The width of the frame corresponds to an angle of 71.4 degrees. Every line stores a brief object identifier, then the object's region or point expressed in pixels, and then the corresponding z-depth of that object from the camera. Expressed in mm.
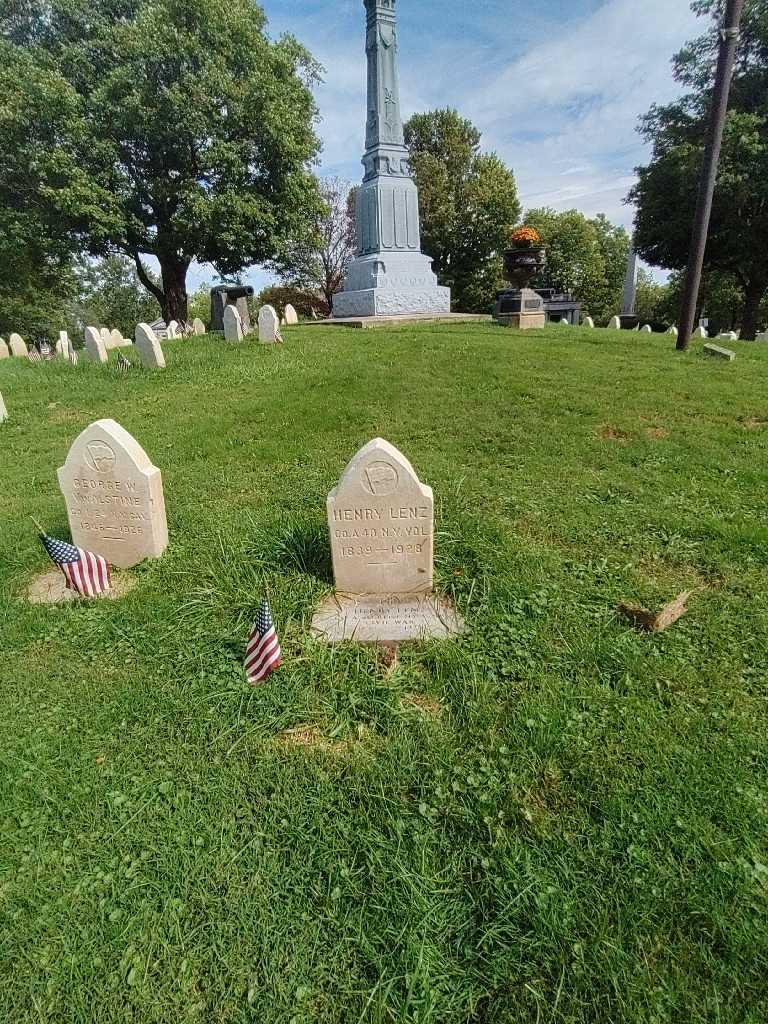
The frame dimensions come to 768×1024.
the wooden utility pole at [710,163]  8547
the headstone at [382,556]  3273
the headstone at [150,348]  10406
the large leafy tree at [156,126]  16516
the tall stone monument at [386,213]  15500
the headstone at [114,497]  3836
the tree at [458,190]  30875
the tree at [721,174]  19062
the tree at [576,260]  38781
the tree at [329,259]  33688
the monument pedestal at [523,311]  14133
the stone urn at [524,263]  14539
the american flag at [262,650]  2842
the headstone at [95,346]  11703
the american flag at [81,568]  3627
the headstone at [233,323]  12688
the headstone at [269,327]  12180
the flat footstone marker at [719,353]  9934
